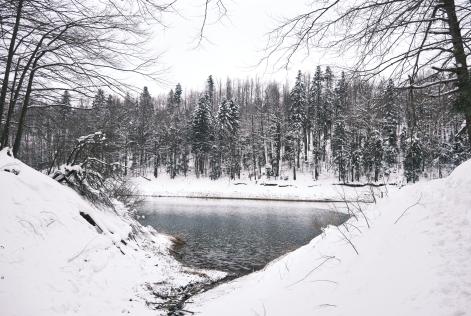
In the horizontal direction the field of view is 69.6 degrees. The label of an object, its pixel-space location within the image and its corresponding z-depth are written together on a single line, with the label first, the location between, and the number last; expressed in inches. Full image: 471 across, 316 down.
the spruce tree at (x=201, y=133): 2255.2
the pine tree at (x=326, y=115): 2274.9
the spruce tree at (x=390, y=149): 1800.9
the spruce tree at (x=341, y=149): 1940.2
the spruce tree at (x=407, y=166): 1266.9
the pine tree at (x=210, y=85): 3399.6
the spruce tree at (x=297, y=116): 2070.6
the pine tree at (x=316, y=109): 2311.3
